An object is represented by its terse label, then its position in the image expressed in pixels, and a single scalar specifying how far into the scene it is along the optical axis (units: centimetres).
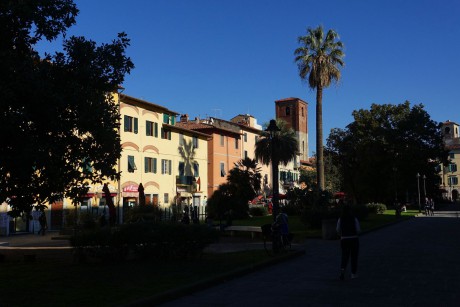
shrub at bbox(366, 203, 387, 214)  4584
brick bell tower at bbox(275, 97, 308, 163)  10649
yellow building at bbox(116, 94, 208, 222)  3984
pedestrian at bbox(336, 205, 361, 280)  1026
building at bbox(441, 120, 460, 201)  10772
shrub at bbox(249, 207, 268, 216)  4889
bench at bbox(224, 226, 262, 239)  2220
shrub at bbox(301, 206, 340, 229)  2469
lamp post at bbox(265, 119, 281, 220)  1572
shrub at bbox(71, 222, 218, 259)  1267
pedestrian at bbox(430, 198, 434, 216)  4644
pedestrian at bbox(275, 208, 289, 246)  1493
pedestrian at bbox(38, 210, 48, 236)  2834
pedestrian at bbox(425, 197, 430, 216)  4653
